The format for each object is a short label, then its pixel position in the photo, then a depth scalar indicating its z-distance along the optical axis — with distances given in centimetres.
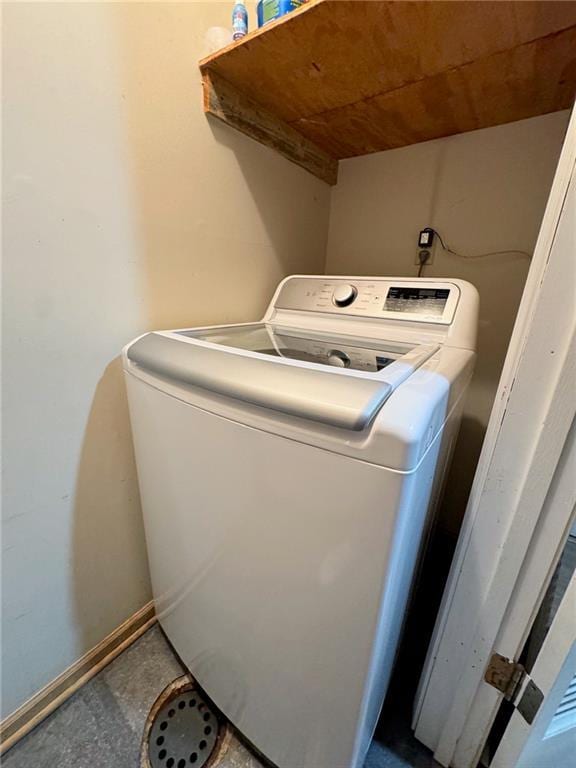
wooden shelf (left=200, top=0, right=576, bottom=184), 70
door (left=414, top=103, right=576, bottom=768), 52
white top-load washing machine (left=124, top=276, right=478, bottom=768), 47
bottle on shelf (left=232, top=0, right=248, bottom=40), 83
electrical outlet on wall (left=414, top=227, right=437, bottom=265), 131
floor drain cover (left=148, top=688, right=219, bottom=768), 83
